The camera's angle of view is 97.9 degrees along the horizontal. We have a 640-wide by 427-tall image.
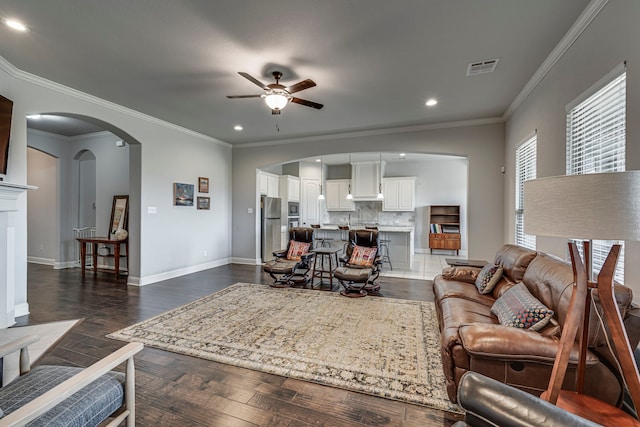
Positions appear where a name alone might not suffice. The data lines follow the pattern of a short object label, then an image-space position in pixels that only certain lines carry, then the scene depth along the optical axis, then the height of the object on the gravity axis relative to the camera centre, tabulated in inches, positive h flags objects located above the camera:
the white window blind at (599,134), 76.6 +24.9
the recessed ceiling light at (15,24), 95.5 +64.0
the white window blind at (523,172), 142.0 +21.9
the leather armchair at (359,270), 168.4 -37.2
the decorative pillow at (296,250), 209.1 -30.1
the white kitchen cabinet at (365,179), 345.1 +39.5
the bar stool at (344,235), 244.0 -23.0
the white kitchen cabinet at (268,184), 289.6 +28.1
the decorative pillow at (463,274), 134.7 -30.9
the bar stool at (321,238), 257.2 -26.4
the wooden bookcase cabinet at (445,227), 334.3 -19.5
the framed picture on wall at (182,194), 215.5 +11.8
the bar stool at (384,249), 247.1 -34.1
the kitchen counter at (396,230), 241.1 -16.6
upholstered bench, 40.4 -32.5
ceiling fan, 117.0 +52.0
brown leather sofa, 58.1 -31.3
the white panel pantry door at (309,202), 355.6 +10.7
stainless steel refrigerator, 282.2 -16.0
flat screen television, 117.6 +33.8
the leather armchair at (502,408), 32.8 -24.6
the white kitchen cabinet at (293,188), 331.0 +26.2
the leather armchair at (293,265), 185.8 -37.6
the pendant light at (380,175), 335.5 +43.8
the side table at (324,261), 185.6 -44.6
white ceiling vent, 121.0 +65.1
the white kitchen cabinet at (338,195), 367.2 +20.4
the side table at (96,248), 205.2 -31.1
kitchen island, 242.0 -29.5
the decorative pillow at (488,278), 114.7 -28.0
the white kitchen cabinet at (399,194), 346.3 +21.4
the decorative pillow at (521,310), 71.4 -27.3
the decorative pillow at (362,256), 193.8 -32.0
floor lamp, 41.3 -2.6
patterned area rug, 84.0 -50.7
